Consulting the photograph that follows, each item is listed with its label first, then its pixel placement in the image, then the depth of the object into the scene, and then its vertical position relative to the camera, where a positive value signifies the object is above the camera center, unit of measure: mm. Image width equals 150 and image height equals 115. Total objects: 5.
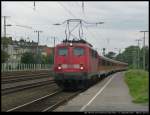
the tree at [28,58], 94512 -735
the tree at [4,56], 72312 -274
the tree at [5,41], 78394 +2217
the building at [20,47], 114438 +1735
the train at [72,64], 29297 -604
